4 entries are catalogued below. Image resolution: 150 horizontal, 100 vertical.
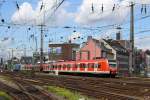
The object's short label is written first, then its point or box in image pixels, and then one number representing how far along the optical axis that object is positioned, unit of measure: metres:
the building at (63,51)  168.05
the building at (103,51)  133.75
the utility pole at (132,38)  65.99
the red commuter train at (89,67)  65.94
